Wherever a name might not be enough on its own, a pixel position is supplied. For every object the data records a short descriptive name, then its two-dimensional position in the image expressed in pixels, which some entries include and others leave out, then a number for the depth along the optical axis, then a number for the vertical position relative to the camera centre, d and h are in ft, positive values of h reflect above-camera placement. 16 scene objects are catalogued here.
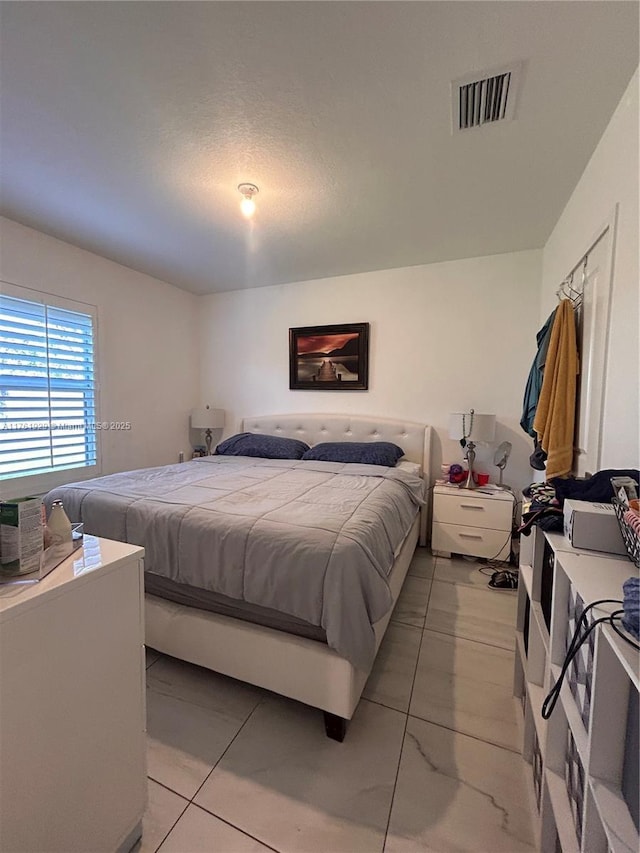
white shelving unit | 2.12 -2.24
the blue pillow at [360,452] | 9.88 -1.31
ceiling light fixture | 6.84 +4.16
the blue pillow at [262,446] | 11.01 -1.32
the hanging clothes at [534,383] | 7.02 +0.58
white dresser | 2.36 -2.32
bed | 4.23 -3.11
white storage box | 3.03 -1.02
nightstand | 8.89 -2.90
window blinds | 8.06 +0.32
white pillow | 9.47 -1.62
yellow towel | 6.13 +0.24
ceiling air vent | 4.53 +4.22
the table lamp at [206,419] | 13.05 -0.55
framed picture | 11.54 +1.64
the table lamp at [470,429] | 9.25 -0.54
